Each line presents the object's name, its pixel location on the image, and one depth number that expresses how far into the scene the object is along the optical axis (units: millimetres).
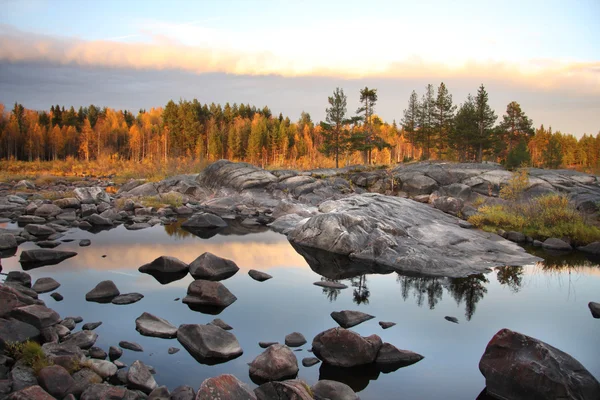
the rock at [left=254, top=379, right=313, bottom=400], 5266
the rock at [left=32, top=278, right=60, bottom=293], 10281
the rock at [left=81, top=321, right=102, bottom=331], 8046
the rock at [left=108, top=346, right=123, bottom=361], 6953
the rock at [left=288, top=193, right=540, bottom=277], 13438
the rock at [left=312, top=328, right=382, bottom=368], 7102
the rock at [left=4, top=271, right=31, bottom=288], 10500
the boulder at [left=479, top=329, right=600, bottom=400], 5867
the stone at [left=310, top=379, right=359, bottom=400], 5848
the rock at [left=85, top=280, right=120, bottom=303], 9872
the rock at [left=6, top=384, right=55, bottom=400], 4977
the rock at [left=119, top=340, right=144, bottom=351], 7348
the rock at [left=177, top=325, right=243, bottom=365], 7227
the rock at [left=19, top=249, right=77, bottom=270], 12795
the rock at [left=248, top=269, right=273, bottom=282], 12336
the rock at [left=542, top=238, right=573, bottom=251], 16766
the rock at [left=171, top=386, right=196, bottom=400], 5575
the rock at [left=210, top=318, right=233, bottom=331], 8461
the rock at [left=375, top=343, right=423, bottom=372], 7188
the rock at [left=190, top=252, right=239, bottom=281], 12164
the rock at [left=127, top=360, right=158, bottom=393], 5957
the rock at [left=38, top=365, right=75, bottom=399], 5520
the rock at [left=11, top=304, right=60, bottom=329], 7383
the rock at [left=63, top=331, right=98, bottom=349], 7184
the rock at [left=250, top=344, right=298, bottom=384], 6559
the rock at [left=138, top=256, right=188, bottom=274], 12430
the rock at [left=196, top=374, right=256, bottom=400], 5098
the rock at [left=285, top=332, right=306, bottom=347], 7807
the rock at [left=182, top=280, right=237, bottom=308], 9859
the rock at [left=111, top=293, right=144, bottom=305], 9742
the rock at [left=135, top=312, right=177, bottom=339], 8000
